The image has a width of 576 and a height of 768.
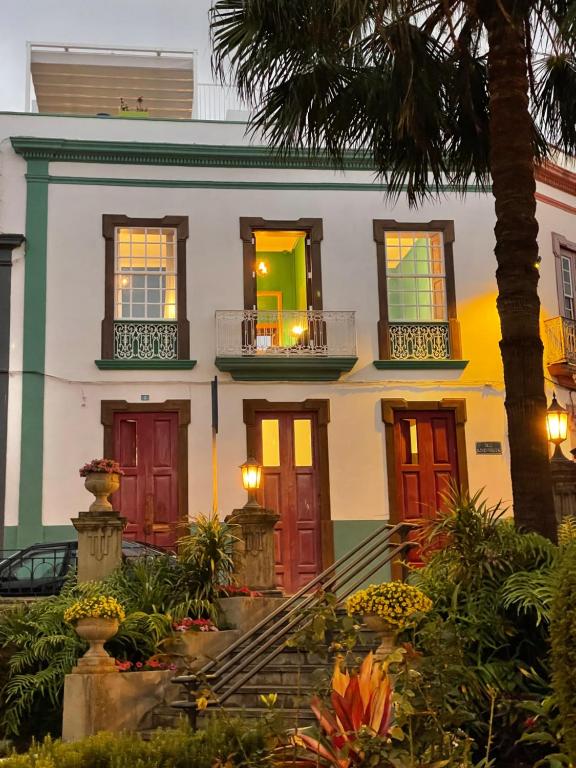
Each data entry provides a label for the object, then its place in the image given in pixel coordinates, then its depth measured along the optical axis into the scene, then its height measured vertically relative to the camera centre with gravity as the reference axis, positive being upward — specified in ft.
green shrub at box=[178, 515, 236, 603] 36.65 -0.63
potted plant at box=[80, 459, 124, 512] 37.19 +2.44
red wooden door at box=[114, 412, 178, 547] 53.21 +3.76
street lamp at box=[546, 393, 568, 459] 44.75 +4.75
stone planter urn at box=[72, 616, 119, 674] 31.58 -2.97
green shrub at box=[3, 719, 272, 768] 19.43 -4.00
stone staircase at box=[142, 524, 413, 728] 26.96 -3.87
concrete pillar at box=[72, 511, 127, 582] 36.37 +0.08
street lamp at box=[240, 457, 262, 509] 42.93 +2.86
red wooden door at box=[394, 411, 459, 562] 55.62 +4.33
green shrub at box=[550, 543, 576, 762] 16.87 -1.94
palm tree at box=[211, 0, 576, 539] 31.73 +15.83
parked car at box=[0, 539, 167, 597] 41.16 -0.76
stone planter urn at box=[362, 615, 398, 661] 24.29 -2.21
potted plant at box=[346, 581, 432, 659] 23.91 -1.54
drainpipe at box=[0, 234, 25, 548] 51.80 +11.08
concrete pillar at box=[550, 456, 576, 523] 40.63 +1.78
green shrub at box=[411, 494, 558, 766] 24.14 -1.99
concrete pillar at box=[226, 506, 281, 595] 38.01 -0.27
